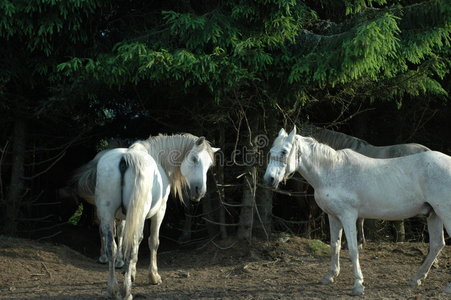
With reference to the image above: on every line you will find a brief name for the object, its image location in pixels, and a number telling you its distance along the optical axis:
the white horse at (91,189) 7.02
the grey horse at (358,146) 8.80
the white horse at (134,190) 5.78
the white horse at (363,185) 6.11
